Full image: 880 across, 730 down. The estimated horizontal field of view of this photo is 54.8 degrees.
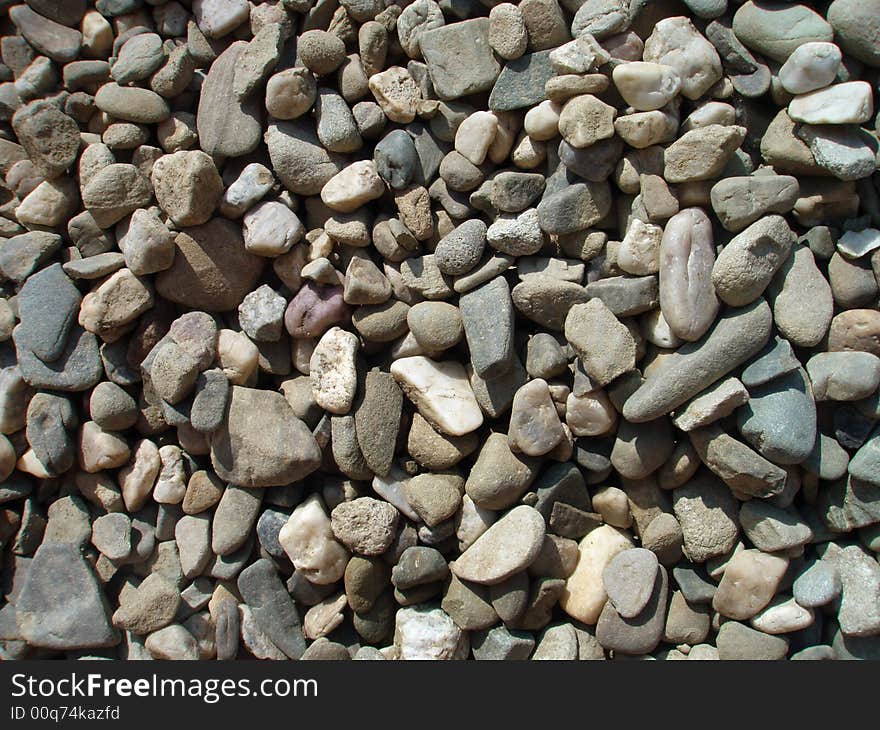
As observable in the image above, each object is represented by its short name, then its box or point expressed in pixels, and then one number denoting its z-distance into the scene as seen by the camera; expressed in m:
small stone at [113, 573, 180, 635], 0.34
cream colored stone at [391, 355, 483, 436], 0.33
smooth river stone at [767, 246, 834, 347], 0.30
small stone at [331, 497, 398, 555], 0.33
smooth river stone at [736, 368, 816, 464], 0.29
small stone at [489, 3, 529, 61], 0.32
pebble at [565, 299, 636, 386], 0.31
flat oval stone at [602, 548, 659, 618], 0.31
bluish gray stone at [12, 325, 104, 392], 0.36
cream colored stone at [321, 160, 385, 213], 0.34
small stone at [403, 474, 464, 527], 0.33
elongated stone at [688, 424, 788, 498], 0.30
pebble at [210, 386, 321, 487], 0.34
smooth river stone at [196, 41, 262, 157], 0.35
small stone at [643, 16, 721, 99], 0.31
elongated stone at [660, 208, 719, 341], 0.30
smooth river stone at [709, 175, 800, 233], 0.30
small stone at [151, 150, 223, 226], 0.34
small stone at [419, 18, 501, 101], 0.33
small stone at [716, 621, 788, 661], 0.31
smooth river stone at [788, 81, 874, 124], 0.29
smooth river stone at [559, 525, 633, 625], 0.32
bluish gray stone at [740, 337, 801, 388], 0.30
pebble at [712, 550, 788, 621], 0.31
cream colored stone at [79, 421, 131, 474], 0.36
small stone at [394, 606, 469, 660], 0.32
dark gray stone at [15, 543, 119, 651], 0.35
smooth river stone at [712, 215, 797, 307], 0.30
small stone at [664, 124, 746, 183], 0.30
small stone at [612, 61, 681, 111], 0.31
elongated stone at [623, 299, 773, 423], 0.30
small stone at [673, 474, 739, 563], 0.31
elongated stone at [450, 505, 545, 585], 0.31
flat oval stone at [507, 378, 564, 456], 0.32
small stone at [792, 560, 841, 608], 0.30
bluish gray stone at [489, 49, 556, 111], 0.33
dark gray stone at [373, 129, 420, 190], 0.33
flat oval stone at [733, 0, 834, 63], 0.31
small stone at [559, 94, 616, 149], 0.31
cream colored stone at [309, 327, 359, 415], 0.34
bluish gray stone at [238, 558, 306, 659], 0.34
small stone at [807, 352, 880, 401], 0.30
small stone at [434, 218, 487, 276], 0.33
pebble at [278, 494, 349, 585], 0.33
